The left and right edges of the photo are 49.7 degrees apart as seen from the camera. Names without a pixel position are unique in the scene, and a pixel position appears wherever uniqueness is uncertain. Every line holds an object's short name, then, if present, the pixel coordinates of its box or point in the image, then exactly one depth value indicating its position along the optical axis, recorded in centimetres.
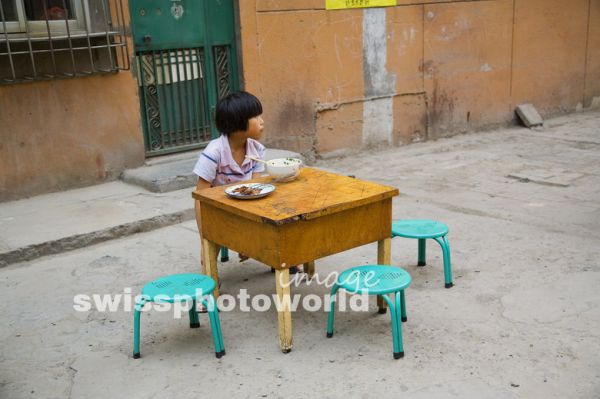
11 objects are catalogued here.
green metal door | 617
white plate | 338
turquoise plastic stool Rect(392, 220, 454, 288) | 392
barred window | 528
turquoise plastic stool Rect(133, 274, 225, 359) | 311
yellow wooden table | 313
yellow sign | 720
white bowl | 363
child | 381
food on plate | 341
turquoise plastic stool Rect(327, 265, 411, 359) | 312
